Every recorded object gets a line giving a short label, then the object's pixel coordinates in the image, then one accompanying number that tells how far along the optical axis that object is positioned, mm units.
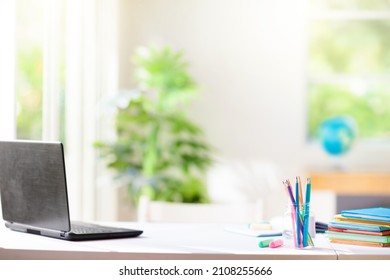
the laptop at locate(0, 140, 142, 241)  3474
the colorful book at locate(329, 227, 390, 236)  3486
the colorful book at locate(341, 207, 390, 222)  3543
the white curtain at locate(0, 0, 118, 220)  6305
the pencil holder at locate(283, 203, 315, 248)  3427
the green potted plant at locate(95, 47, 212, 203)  7401
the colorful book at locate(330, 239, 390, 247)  3495
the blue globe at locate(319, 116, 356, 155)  8502
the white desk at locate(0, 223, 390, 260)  3233
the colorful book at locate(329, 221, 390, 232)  3501
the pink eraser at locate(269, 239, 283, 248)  3379
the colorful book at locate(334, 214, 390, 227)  3537
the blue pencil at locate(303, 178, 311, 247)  3441
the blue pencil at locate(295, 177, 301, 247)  3424
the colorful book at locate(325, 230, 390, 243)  3488
